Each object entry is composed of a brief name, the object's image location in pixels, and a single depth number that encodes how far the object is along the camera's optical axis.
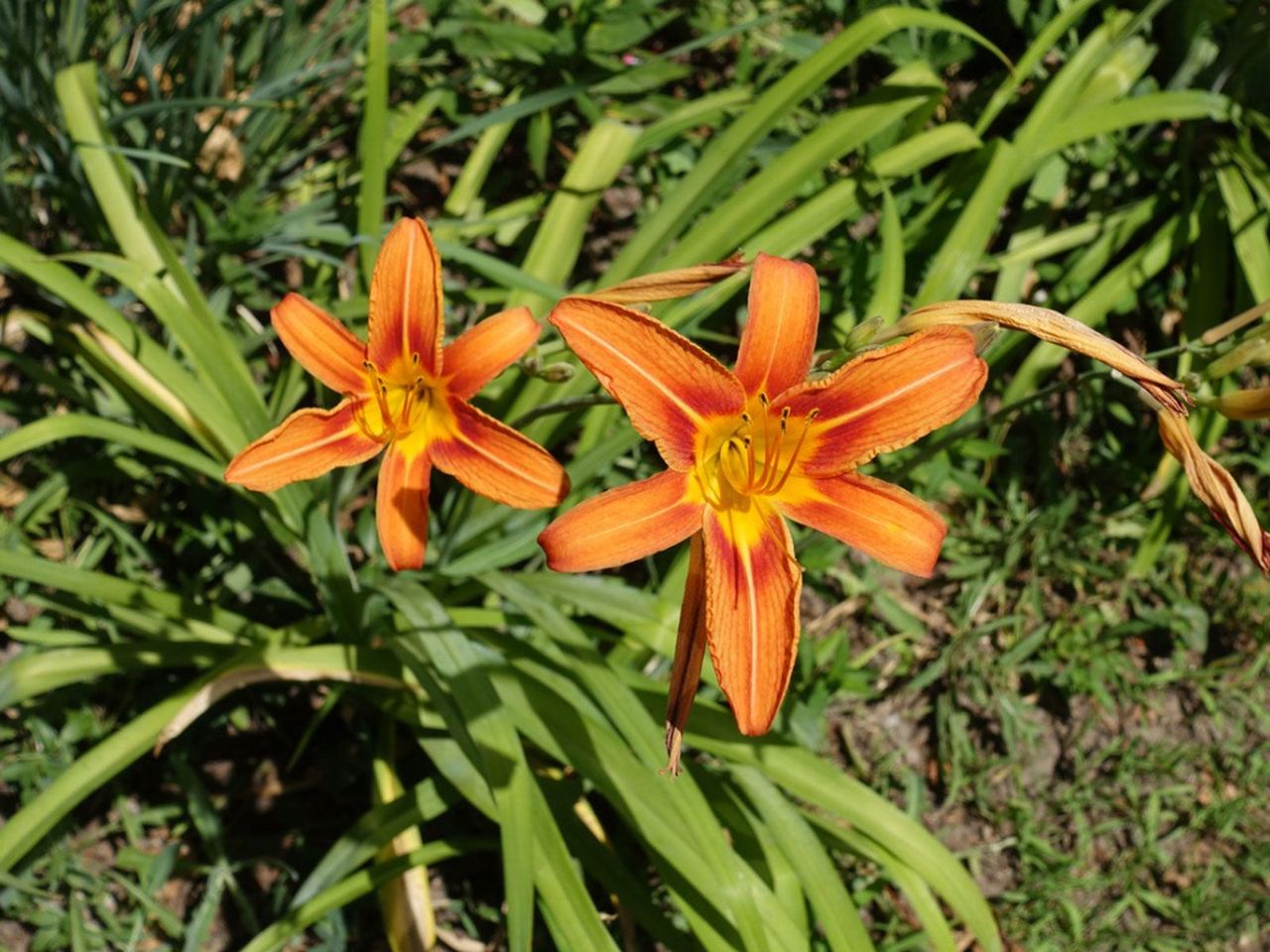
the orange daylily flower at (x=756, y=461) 0.35
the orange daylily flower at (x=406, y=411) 0.39
